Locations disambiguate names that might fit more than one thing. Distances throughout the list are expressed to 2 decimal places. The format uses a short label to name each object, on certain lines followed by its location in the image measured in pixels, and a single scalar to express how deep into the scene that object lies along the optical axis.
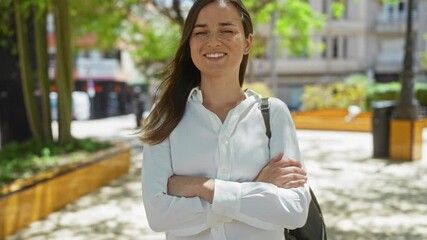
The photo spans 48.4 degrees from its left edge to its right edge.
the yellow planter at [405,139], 9.67
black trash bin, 10.05
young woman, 1.75
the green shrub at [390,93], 21.23
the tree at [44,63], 8.34
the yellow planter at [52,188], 5.35
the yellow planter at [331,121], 16.22
